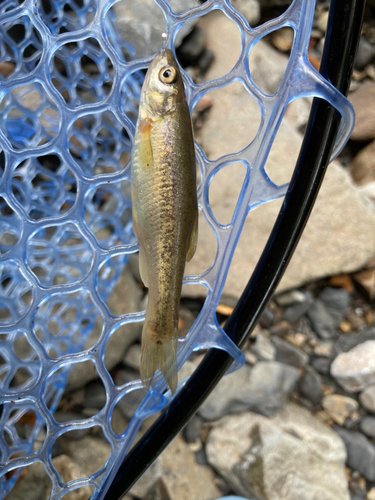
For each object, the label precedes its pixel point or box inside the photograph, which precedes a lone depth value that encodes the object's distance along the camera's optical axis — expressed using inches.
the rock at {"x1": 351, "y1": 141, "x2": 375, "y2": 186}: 13.6
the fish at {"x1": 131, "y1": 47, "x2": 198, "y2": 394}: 5.4
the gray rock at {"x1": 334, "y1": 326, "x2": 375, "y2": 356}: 13.6
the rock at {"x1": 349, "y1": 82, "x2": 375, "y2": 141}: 13.6
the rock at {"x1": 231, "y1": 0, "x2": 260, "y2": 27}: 12.8
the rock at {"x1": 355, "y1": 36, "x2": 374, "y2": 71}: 14.1
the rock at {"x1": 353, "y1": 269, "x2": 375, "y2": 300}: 13.4
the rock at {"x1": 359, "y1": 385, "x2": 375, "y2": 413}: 13.0
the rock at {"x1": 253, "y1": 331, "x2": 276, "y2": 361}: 13.4
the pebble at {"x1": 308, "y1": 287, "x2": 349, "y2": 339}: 13.6
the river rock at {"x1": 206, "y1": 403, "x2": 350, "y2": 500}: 11.5
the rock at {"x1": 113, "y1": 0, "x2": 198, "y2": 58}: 10.9
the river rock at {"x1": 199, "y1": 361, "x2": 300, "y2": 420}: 12.6
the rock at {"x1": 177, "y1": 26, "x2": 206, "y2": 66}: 12.7
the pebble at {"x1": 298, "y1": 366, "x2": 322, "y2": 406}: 13.4
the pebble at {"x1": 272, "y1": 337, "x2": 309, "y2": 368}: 13.5
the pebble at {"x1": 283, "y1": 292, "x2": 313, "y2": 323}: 13.7
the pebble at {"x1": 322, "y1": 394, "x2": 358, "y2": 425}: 13.1
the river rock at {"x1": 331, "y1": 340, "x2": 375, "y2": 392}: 13.1
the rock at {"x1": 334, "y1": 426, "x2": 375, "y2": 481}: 12.5
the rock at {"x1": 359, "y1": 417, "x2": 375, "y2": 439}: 13.0
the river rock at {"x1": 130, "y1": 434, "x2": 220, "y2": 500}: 11.6
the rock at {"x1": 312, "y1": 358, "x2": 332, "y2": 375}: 13.5
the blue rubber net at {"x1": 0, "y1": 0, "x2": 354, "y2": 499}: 5.5
